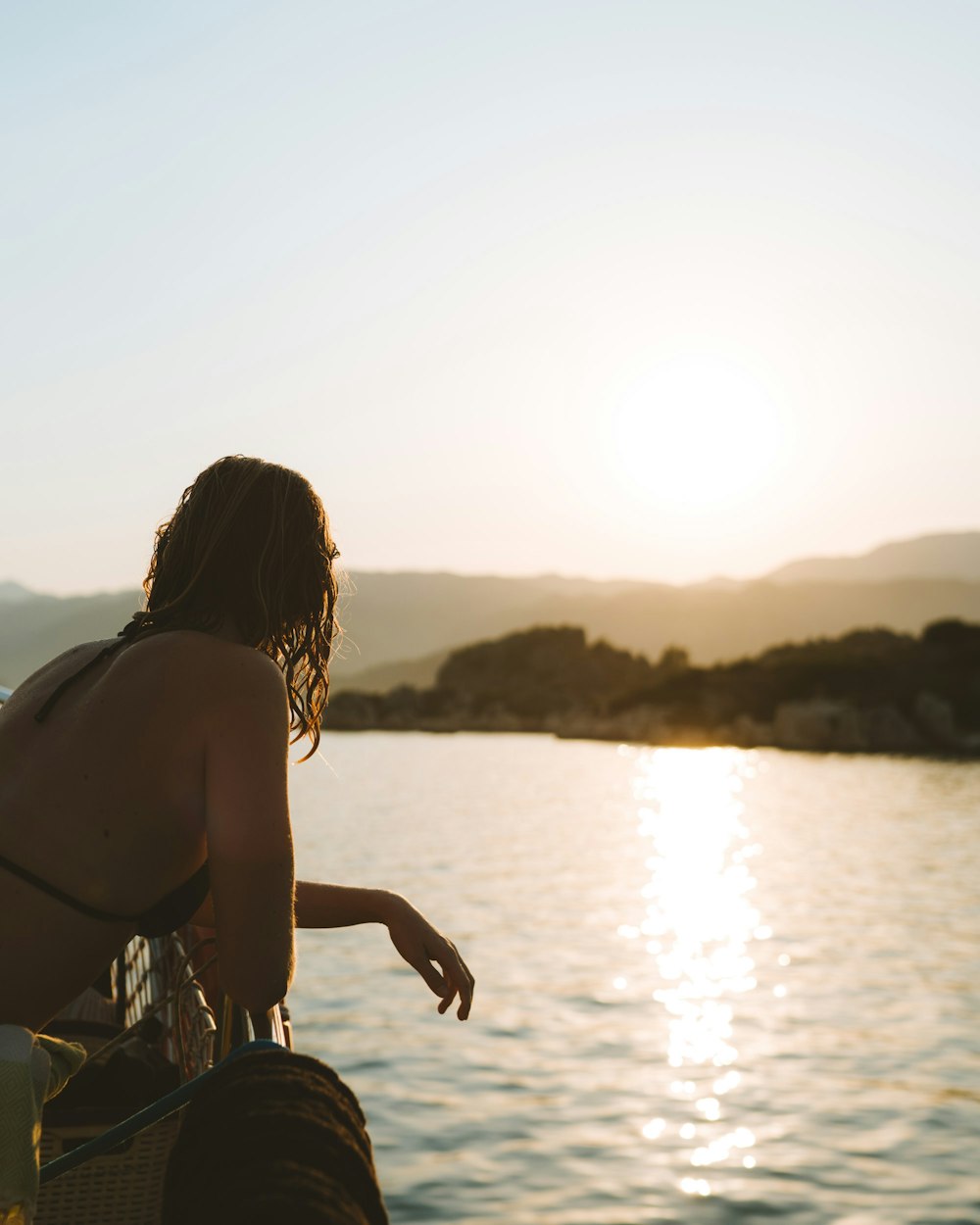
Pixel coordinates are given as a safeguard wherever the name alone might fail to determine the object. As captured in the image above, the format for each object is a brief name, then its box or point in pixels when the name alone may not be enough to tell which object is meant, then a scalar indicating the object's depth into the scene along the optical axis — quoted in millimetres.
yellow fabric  2188
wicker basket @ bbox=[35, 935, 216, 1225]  2969
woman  2334
